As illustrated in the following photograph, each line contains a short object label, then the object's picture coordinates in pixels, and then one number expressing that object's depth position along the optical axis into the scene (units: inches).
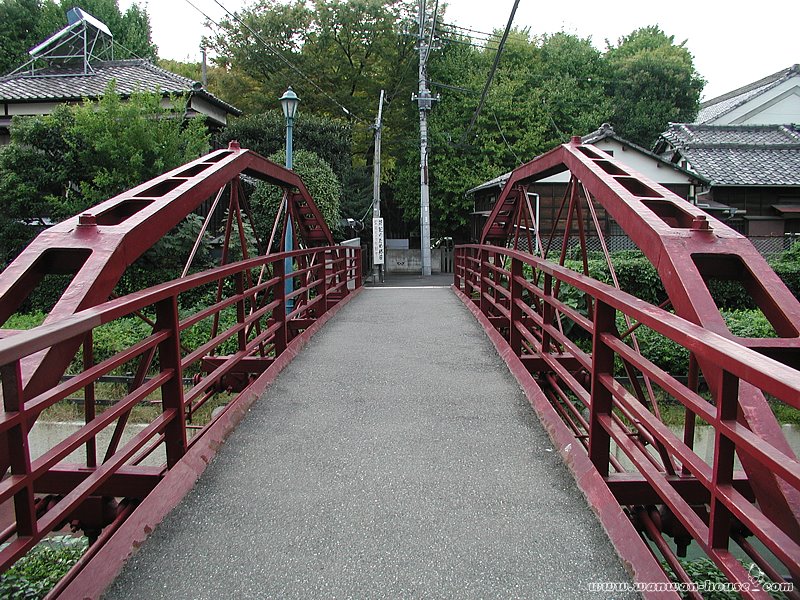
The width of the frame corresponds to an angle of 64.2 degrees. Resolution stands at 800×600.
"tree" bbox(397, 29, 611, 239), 1058.1
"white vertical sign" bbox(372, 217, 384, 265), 799.7
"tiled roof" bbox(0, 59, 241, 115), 701.3
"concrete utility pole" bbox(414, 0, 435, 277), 870.4
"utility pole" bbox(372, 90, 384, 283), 799.1
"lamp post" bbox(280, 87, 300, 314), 428.5
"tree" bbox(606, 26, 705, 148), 1193.4
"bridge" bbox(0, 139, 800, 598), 89.4
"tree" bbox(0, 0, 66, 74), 1057.5
